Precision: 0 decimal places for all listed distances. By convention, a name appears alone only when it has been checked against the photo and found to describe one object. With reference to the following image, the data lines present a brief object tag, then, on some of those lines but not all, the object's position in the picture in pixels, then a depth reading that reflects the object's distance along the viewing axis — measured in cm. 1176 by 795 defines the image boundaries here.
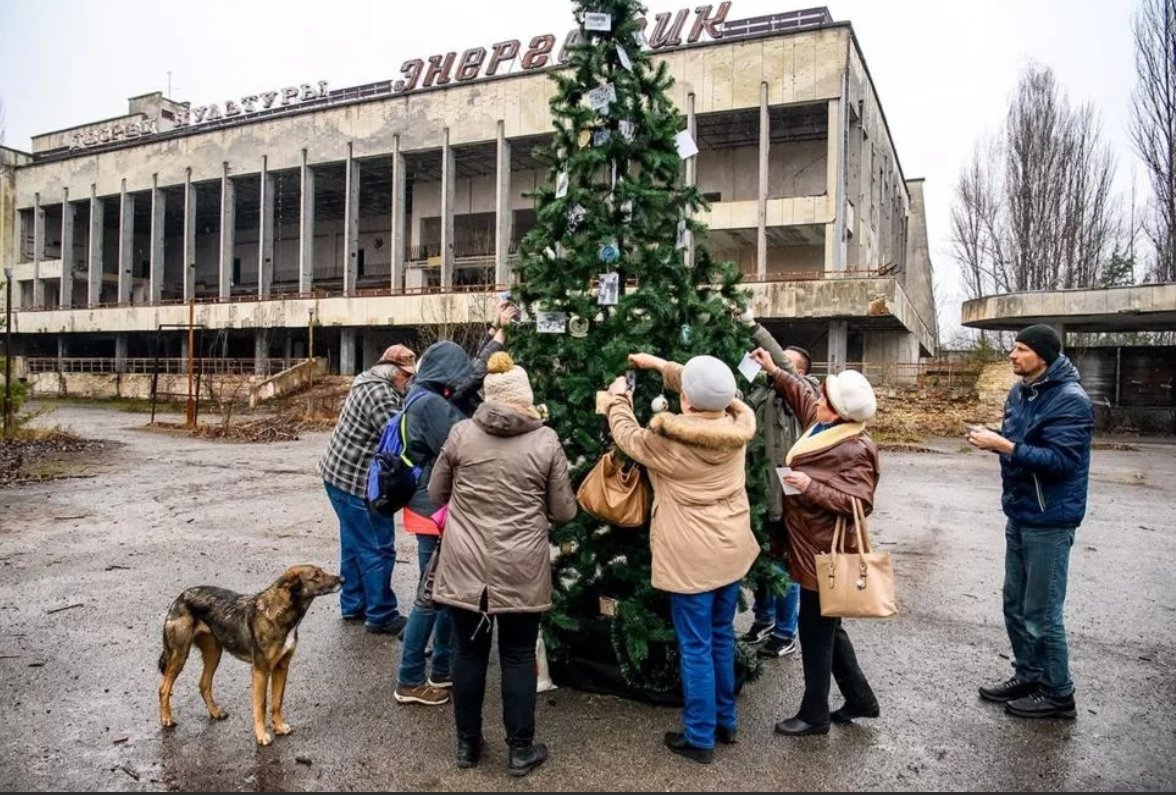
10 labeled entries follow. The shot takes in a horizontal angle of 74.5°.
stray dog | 379
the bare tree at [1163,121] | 2789
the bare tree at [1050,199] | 3494
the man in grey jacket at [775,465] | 460
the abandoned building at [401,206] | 3269
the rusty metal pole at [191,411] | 2440
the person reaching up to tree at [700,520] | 359
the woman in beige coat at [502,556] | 350
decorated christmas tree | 437
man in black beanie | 411
